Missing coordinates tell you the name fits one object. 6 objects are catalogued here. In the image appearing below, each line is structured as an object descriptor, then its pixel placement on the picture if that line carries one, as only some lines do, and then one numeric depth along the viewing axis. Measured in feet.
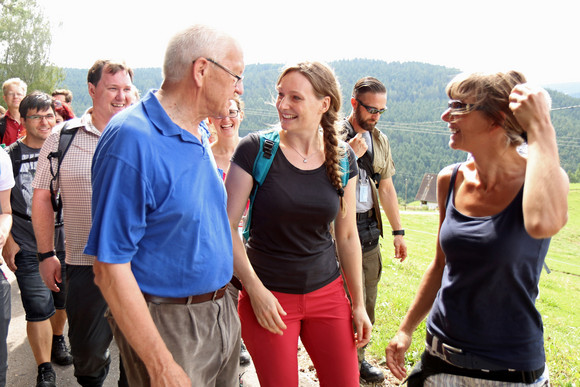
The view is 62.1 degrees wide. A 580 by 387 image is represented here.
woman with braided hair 9.05
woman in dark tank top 6.02
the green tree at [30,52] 128.36
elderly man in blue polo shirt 5.93
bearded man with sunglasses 14.46
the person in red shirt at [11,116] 23.67
